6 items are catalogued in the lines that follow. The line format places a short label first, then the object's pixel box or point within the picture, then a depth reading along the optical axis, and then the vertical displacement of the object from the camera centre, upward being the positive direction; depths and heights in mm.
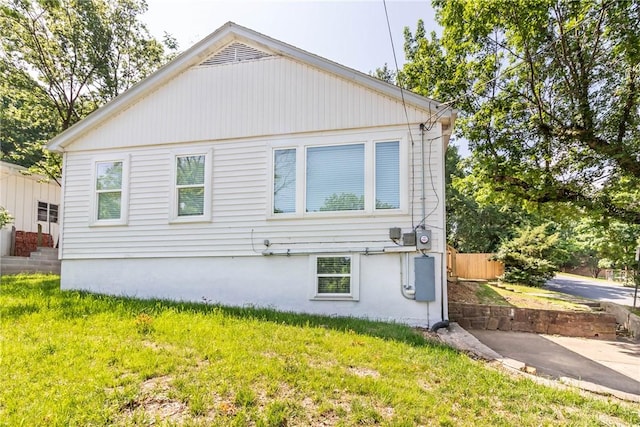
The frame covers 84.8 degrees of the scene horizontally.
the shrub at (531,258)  16516 -1171
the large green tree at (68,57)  12711 +6751
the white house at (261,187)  6707 +921
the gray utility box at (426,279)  6383 -844
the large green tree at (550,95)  7309 +3282
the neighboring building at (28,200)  13204 +1163
